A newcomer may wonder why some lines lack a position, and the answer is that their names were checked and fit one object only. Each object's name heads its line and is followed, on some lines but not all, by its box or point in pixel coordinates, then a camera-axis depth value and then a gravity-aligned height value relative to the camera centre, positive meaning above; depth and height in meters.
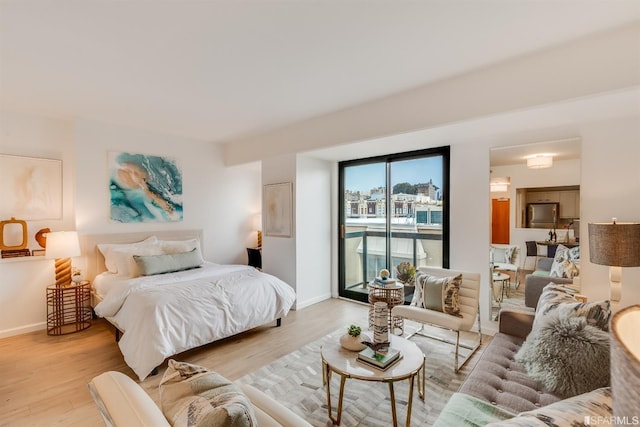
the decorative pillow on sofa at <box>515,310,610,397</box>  1.58 -0.78
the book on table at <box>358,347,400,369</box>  1.99 -0.96
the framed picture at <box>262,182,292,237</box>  4.52 +0.06
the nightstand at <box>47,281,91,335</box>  3.66 -1.18
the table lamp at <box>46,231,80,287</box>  3.44 -0.37
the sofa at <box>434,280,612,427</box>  1.05 -0.99
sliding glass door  4.09 -0.04
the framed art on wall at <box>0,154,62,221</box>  3.54 +0.30
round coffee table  1.91 -1.01
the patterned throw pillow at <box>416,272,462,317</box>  2.98 -0.80
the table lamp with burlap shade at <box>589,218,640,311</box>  2.29 -0.26
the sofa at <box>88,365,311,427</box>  0.96 -0.64
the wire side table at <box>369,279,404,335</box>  3.31 -0.89
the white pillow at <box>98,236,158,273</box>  3.80 -0.47
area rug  2.16 -1.42
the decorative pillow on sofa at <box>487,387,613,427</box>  0.95 -0.66
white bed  2.65 -0.92
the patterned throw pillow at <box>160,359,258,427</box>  0.88 -0.60
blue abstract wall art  4.19 +0.35
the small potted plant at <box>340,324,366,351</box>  2.23 -0.94
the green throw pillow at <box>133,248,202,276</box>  3.59 -0.61
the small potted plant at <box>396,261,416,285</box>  4.06 -0.80
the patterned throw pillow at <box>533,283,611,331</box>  1.79 -0.60
